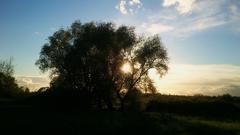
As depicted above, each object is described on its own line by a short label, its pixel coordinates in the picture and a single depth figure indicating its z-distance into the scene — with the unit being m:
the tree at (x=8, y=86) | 45.02
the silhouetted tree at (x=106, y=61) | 28.11
